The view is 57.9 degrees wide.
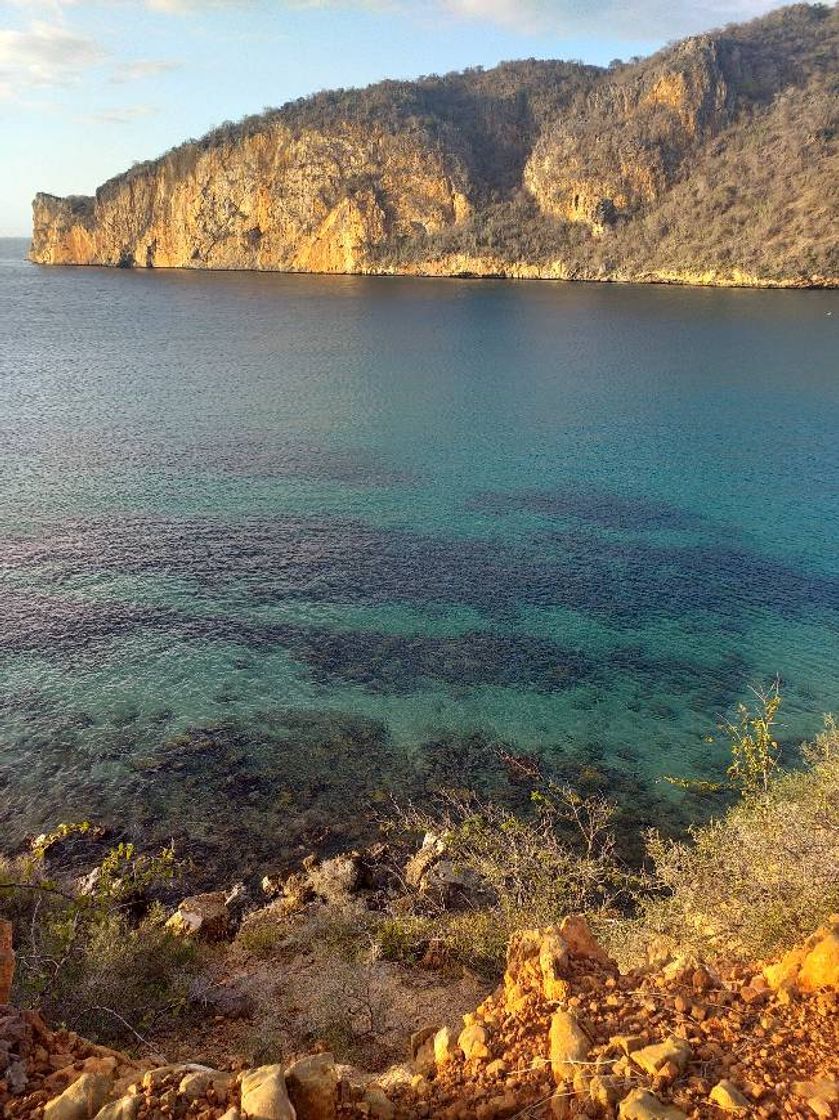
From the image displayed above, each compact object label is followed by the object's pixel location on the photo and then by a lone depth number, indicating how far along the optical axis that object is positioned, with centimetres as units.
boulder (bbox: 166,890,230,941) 1456
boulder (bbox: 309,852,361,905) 1616
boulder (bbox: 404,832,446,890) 1645
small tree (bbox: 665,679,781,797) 1622
